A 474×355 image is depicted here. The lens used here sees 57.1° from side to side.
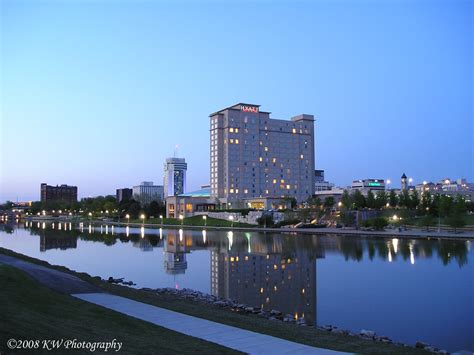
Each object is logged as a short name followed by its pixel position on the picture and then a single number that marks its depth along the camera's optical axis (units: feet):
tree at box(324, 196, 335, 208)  518.50
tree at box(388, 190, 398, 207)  456.86
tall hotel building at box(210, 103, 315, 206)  619.67
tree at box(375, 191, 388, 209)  441.68
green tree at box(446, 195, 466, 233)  280.10
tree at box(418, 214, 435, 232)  311.47
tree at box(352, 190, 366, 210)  444.55
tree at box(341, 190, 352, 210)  426.10
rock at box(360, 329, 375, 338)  64.80
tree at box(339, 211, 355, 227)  372.17
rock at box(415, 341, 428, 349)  59.72
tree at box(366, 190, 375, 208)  446.19
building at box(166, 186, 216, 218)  594.65
